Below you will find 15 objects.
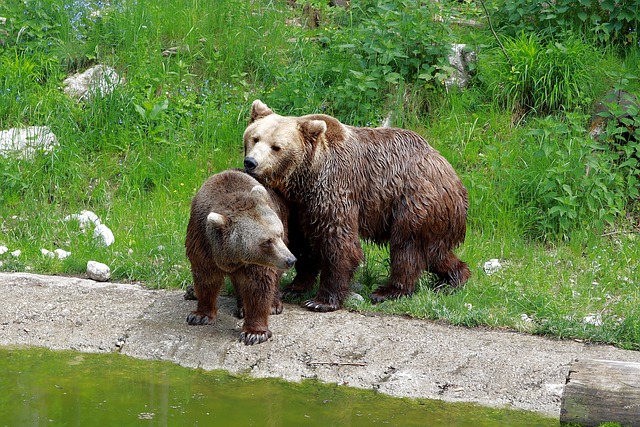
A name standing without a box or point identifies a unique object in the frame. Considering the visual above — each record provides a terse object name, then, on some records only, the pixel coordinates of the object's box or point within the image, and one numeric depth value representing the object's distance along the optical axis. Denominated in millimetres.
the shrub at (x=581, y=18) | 19625
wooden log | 9281
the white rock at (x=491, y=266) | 15385
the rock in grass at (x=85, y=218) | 16734
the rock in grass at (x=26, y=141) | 18547
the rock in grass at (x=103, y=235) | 15961
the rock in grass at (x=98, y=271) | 14750
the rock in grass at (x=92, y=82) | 19766
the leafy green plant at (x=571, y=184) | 16641
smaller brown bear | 11977
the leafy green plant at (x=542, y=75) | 18984
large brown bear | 13680
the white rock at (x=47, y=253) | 15581
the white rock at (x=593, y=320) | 13162
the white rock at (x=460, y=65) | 19812
